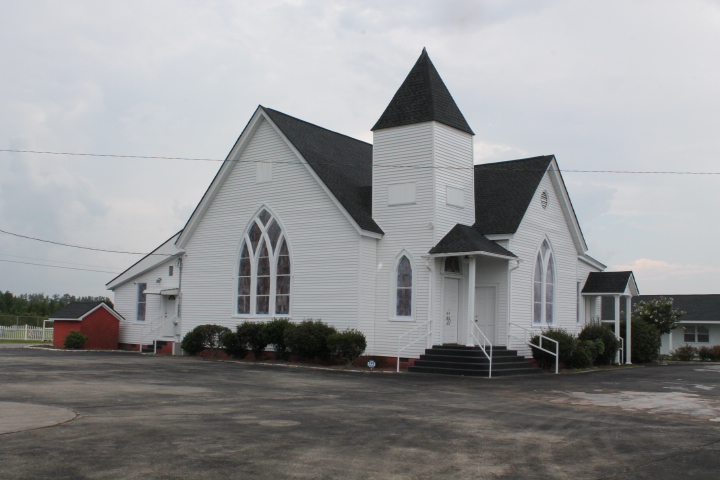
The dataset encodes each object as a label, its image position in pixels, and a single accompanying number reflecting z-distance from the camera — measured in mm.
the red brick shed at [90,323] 32500
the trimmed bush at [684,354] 36844
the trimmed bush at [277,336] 23797
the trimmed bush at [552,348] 22859
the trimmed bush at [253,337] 24328
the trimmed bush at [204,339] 25812
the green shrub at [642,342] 29312
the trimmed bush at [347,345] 21875
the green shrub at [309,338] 22469
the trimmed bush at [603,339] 25938
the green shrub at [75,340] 31453
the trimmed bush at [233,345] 24719
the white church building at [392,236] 22859
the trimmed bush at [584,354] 23500
